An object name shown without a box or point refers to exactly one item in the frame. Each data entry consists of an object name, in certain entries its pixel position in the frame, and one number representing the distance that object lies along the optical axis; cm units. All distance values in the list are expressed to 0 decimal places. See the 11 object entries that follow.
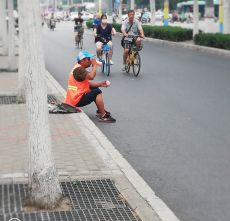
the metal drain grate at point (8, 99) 1266
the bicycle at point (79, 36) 3084
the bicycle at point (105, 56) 1823
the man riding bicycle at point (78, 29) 3087
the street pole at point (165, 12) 4550
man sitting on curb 1103
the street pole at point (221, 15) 3656
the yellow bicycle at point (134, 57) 1781
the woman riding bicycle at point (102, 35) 1853
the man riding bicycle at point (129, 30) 1802
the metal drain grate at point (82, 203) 572
